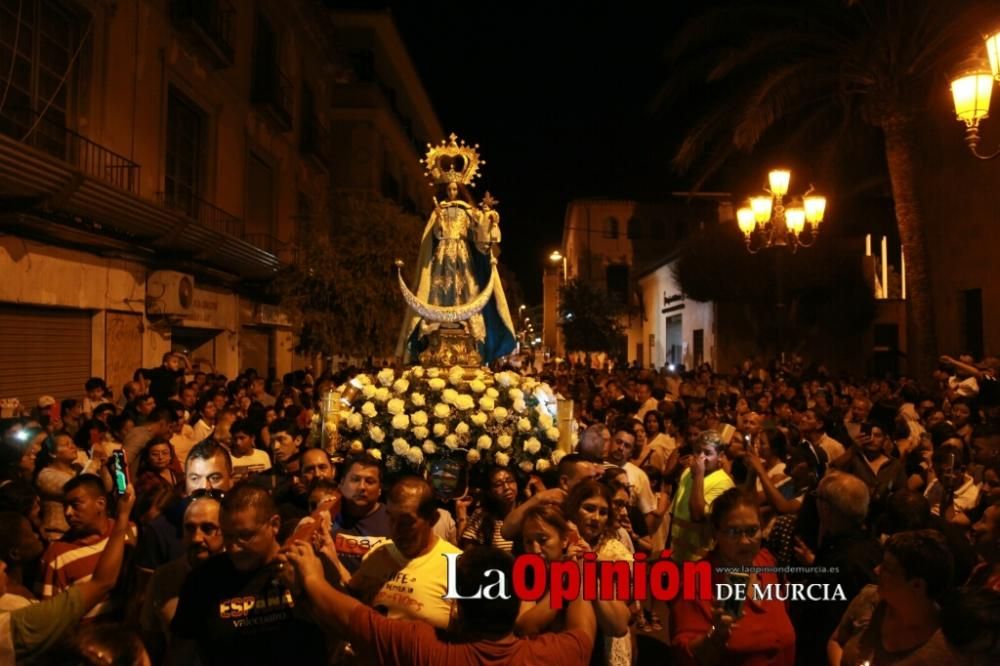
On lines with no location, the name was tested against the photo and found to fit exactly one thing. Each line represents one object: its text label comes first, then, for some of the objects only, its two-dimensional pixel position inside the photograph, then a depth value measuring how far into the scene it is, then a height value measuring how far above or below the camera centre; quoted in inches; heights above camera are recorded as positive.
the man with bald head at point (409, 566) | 132.0 -31.9
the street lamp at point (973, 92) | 329.7 +105.7
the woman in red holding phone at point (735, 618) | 125.8 -39.0
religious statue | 314.8 +35.2
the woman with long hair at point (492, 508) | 196.2 -33.1
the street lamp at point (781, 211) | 511.8 +97.6
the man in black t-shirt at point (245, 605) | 121.6 -34.0
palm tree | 534.9 +196.3
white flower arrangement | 246.5 -15.6
